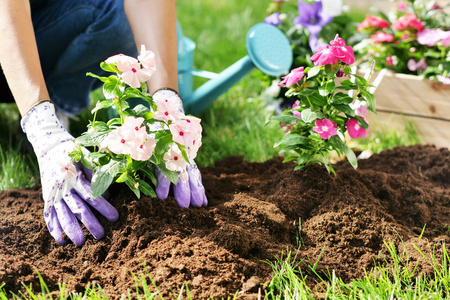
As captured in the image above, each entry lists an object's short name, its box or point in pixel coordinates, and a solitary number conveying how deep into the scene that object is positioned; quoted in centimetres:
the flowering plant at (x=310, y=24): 261
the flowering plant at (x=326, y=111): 148
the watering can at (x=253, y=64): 218
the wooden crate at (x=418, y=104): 223
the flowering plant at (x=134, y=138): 122
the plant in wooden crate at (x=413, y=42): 225
